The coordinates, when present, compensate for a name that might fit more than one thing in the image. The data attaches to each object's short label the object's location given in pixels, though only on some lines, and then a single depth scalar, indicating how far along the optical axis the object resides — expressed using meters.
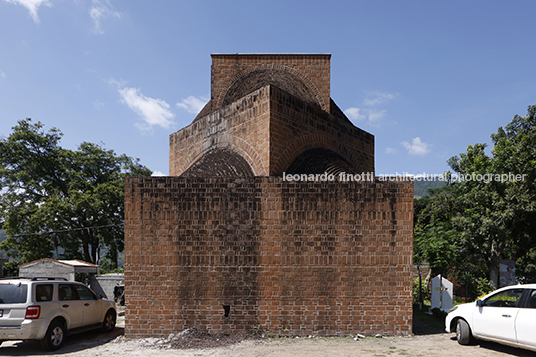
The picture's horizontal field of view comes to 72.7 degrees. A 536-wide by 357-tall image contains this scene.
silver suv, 6.95
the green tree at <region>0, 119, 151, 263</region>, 24.14
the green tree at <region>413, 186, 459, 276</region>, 12.98
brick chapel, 7.96
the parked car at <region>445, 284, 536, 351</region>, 6.56
